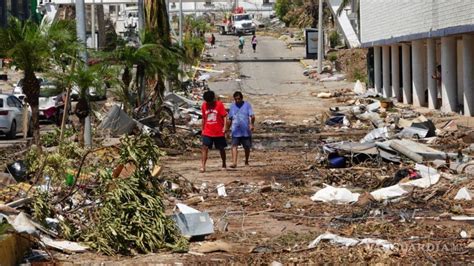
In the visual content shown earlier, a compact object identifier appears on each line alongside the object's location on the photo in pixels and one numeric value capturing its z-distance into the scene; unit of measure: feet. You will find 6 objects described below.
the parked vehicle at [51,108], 129.80
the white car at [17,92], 140.97
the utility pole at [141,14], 111.30
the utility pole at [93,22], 196.98
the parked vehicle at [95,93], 78.32
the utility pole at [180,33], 206.34
